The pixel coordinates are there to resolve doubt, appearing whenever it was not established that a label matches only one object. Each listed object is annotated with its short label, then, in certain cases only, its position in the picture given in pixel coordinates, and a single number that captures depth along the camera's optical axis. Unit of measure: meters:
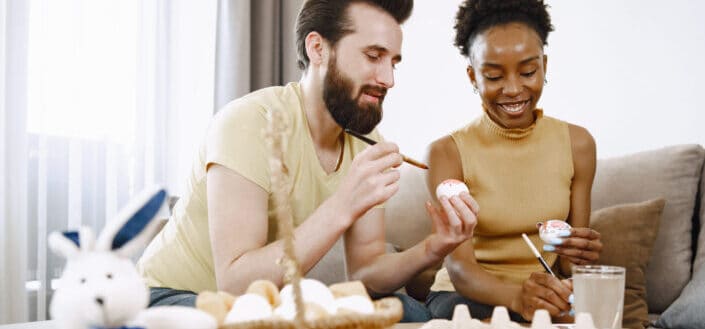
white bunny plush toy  0.59
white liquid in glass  1.04
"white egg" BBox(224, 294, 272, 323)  0.65
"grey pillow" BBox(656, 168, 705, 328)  1.80
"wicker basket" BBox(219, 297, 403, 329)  0.60
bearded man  1.39
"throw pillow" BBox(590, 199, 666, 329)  2.00
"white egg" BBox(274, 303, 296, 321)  0.66
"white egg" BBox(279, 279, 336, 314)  0.70
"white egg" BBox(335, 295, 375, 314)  0.68
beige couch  2.05
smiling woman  1.85
